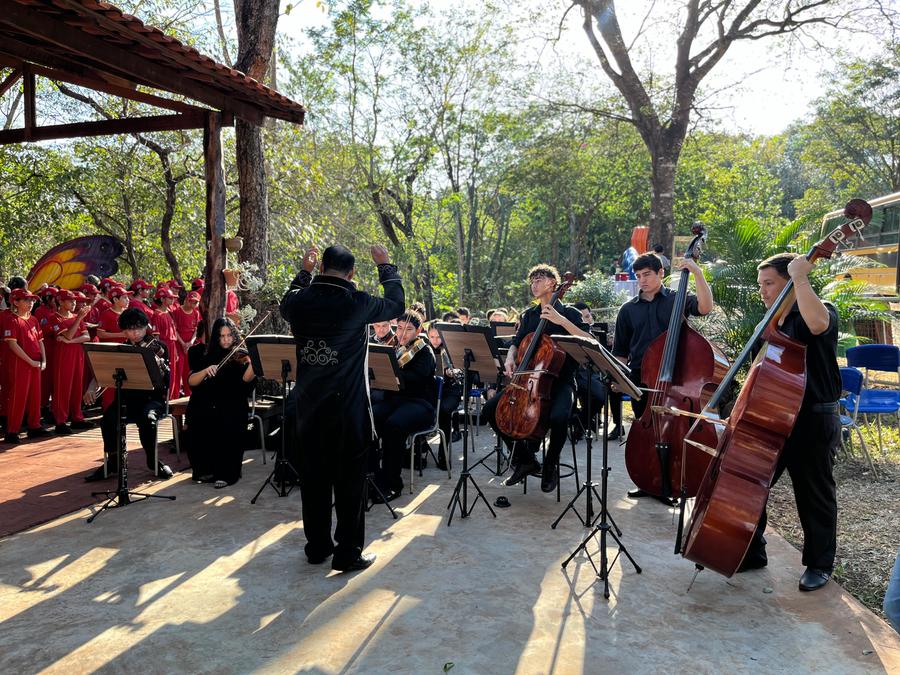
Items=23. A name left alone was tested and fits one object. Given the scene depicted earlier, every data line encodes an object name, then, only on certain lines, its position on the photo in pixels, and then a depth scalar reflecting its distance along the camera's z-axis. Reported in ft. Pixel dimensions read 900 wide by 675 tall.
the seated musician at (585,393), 24.53
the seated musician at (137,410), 20.65
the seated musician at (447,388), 22.99
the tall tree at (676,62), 47.78
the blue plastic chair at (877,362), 22.97
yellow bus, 53.01
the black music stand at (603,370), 12.46
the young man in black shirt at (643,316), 18.67
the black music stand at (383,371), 17.80
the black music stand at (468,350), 17.62
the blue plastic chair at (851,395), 20.92
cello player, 18.67
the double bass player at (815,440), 12.49
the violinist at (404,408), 19.44
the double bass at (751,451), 11.65
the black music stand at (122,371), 18.15
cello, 17.93
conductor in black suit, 13.55
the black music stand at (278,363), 19.08
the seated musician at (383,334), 24.78
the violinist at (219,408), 20.68
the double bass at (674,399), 15.30
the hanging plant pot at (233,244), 24.79
